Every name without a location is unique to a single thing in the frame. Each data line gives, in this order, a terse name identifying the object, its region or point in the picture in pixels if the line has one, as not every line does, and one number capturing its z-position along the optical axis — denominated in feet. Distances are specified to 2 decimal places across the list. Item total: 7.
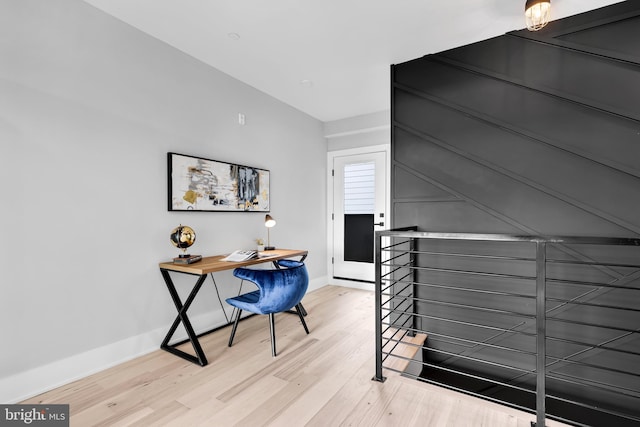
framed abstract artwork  8.30
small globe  7.75
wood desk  7.10
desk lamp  10.48
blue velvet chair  7.46
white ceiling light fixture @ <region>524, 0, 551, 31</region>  5.96
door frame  13.48
